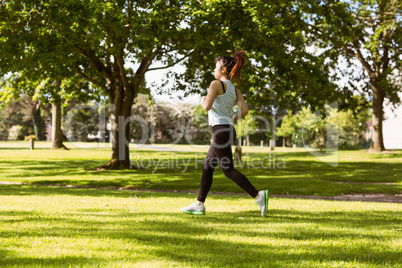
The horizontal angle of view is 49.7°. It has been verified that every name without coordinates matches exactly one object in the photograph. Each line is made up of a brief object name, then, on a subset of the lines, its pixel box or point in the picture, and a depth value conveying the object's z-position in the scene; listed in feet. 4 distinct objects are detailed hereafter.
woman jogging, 18.62
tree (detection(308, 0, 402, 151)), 62.44
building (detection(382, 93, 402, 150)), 182.50
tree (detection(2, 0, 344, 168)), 48.39
